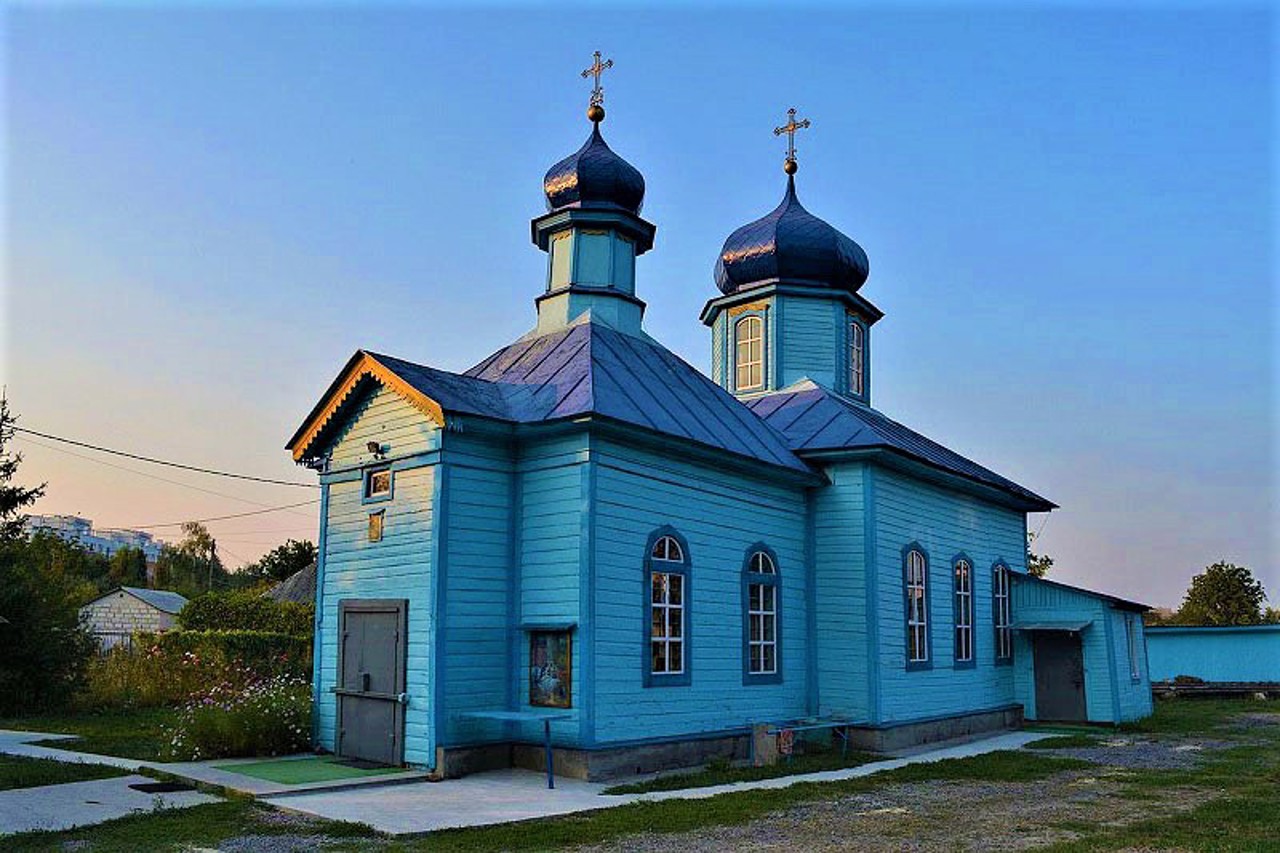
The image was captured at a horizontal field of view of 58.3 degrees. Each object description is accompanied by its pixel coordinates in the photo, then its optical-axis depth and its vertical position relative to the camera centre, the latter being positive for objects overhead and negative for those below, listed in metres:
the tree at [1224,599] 43.78 +0.89
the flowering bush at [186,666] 19.33 -0.86
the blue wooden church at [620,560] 12.28 +0.72
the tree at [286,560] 51.69 +2.61
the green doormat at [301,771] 11.23 -1.54
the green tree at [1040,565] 40.90 +2.03
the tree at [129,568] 67.00 +2.96
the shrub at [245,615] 28.75 +0.07
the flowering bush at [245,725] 12.56 -1.19
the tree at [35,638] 18.47 -0.35
